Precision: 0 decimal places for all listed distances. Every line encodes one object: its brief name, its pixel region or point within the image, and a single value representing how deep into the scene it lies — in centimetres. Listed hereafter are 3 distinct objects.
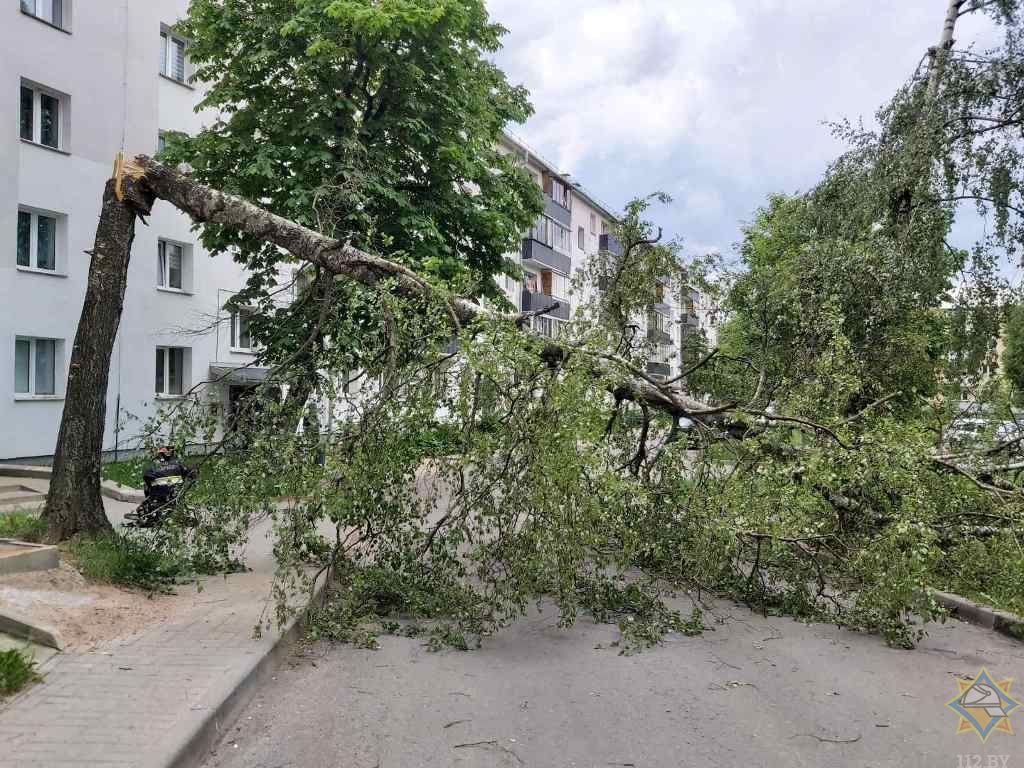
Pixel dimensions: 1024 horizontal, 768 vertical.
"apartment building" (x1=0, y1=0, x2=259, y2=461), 1728
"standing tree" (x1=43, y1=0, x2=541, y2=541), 1383
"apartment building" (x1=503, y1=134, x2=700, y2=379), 3816
